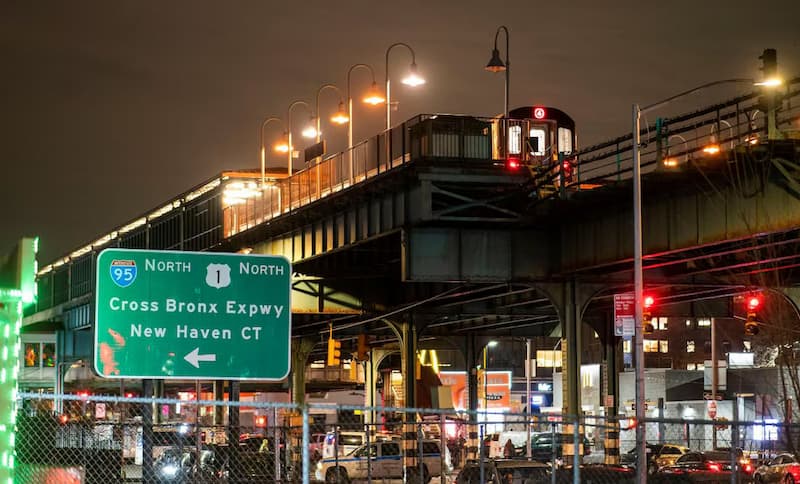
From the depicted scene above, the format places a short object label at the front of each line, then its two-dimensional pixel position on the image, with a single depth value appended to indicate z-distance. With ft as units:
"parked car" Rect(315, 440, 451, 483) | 134.51
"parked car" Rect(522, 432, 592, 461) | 185.53
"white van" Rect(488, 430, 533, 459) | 198.49
